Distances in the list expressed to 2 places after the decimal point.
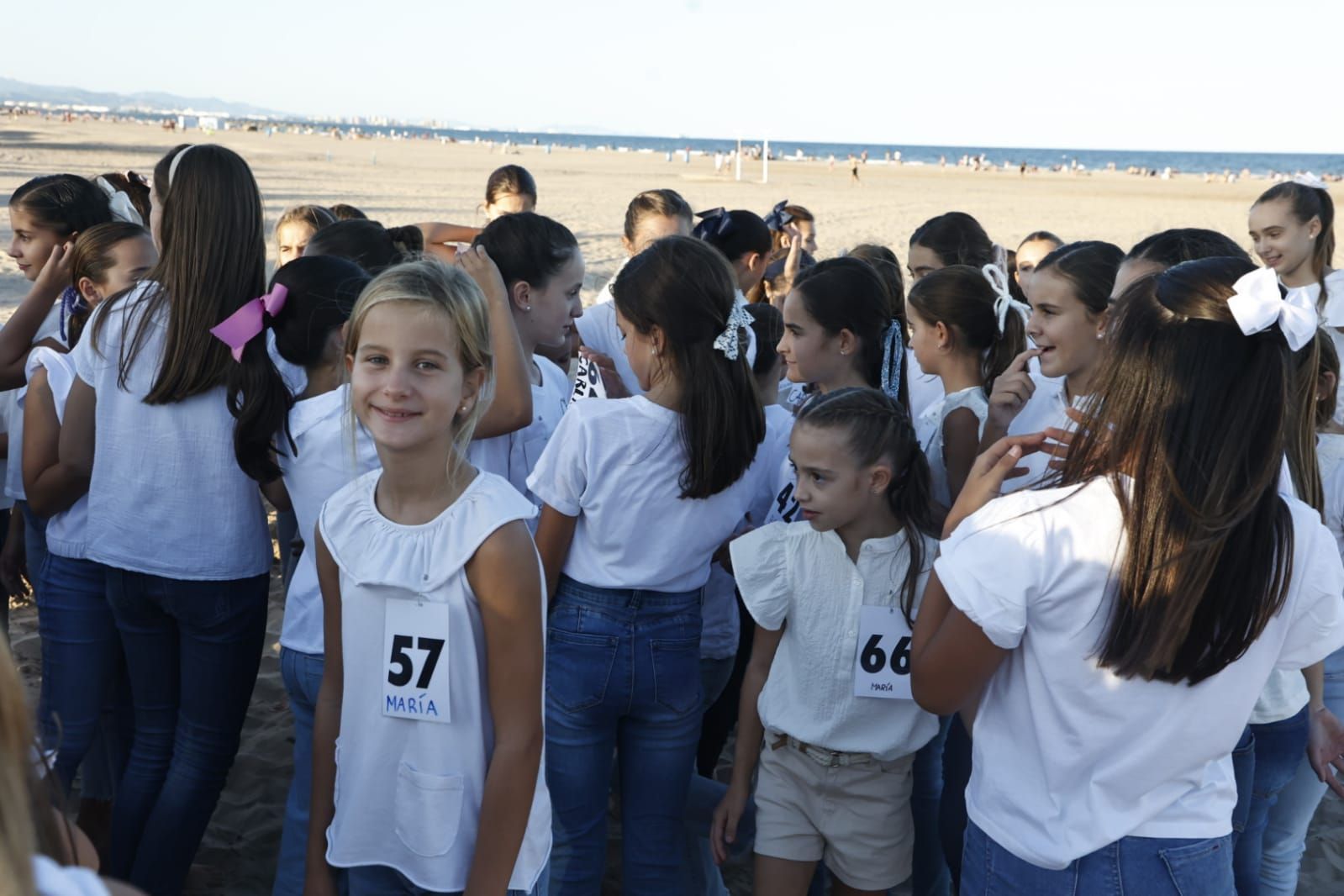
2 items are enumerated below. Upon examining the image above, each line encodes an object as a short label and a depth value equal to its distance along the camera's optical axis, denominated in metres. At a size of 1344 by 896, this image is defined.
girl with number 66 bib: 2.66
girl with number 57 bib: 2.05
